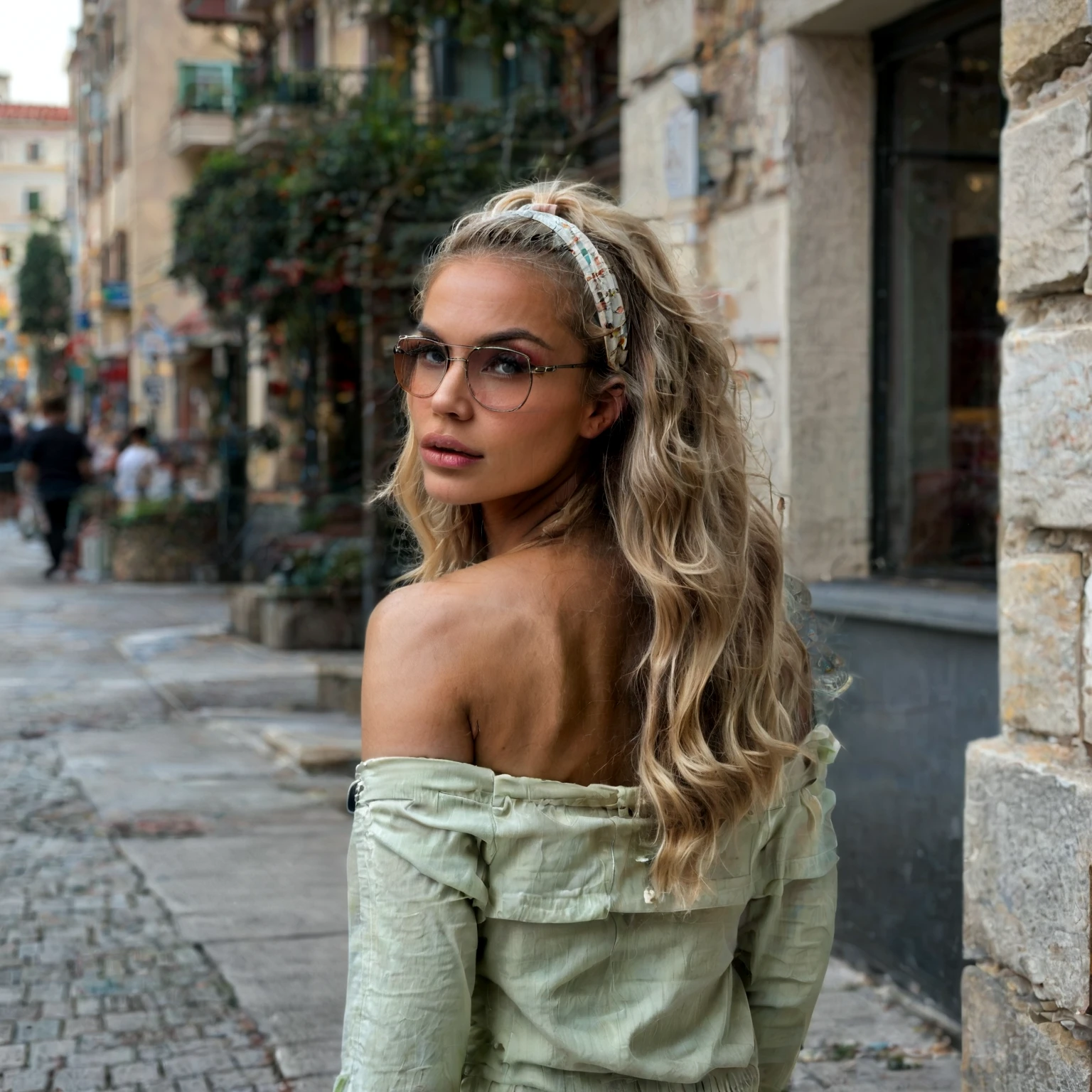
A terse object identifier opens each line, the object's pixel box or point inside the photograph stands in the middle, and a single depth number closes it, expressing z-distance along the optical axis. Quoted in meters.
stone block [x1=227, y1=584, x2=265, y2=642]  12.01
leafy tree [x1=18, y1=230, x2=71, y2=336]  41.06
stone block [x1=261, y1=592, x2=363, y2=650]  11.49
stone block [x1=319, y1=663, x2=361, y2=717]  8.73
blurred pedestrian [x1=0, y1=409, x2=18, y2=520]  25.08
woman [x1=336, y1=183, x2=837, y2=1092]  1.43
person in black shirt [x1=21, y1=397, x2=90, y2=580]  17.14
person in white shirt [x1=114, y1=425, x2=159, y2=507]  18.16
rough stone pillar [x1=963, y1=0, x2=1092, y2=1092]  2.37
